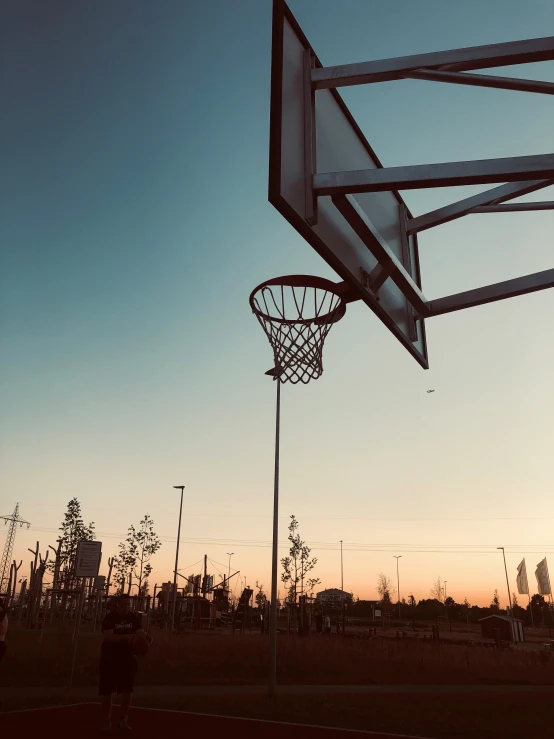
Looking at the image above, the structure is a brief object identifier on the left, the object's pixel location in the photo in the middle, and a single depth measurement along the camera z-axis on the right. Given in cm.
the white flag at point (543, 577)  4396
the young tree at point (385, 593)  8019
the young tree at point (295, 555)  4112
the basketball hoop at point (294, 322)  672
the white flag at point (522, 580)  4825
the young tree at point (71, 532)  3691
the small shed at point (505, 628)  4053
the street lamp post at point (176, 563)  2653
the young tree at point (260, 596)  6106
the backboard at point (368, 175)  399
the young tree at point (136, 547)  4180
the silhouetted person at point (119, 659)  753
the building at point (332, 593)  6230
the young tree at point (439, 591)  8150
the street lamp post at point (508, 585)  5446
